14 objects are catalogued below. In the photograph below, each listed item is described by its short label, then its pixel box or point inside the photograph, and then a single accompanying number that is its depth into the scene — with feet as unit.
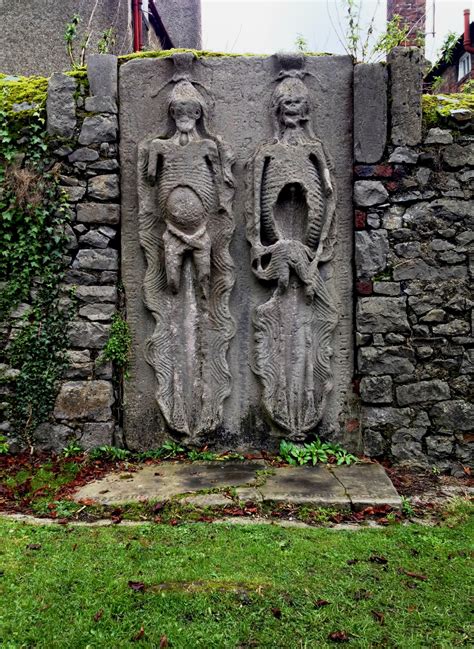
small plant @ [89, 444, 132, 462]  15.26
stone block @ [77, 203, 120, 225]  15.58
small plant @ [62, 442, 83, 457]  15.14
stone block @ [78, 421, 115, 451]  15.33
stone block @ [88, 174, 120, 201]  15.64
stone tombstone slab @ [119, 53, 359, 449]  15.44
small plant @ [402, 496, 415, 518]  12.02
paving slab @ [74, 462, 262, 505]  12.59
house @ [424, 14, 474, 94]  46.97
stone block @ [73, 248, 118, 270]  15.53
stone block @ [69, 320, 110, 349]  15.38
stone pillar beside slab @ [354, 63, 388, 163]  15.37
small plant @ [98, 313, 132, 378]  15.38
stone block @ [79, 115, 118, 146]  15.60
